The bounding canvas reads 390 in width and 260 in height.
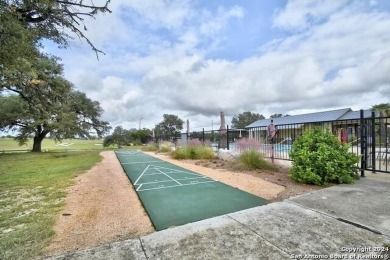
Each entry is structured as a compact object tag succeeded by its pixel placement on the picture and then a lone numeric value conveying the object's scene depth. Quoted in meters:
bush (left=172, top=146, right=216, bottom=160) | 11.41
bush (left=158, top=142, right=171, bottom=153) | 17.53
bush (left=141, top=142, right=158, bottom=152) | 20.46
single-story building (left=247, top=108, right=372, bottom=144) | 6.85
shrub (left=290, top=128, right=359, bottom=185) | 5.21
